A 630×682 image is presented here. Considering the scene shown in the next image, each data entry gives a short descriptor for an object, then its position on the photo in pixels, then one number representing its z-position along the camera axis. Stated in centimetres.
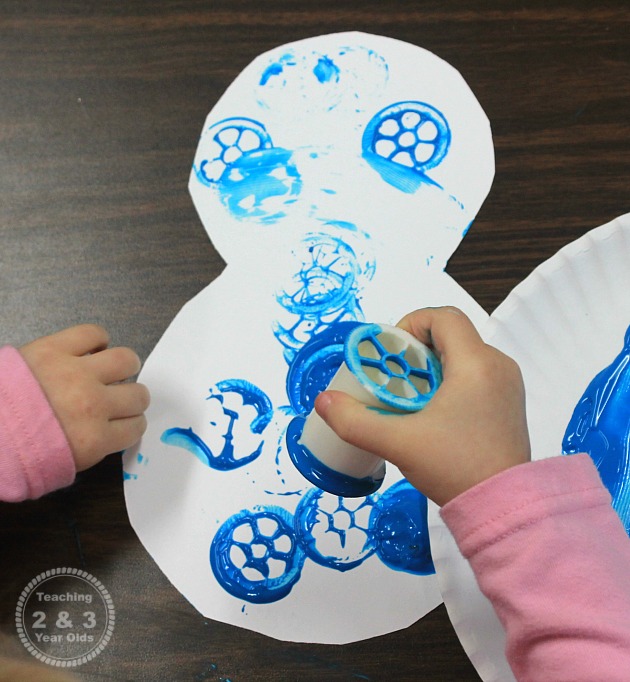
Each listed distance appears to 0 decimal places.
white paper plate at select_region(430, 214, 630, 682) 61
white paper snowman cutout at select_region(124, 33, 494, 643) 60
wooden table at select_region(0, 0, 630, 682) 61
